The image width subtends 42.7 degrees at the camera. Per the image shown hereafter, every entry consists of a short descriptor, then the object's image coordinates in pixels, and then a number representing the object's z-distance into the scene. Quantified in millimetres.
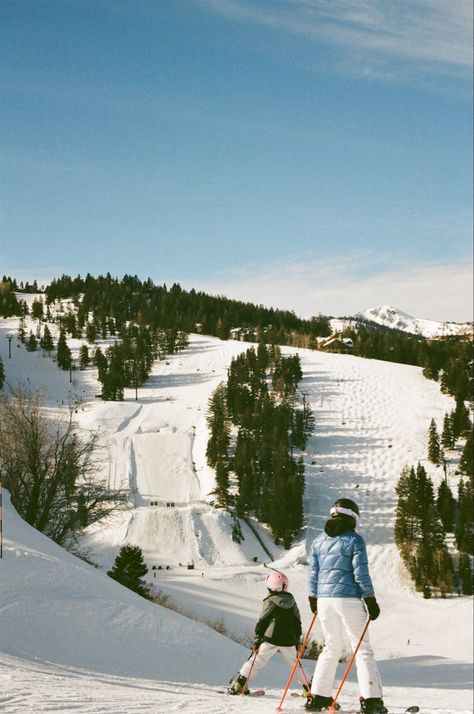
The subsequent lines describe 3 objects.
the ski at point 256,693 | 7548
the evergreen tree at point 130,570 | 22297
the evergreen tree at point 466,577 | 51969
